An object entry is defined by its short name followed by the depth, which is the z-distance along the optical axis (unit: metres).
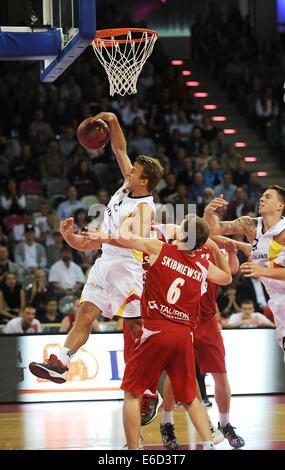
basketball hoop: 9.01
